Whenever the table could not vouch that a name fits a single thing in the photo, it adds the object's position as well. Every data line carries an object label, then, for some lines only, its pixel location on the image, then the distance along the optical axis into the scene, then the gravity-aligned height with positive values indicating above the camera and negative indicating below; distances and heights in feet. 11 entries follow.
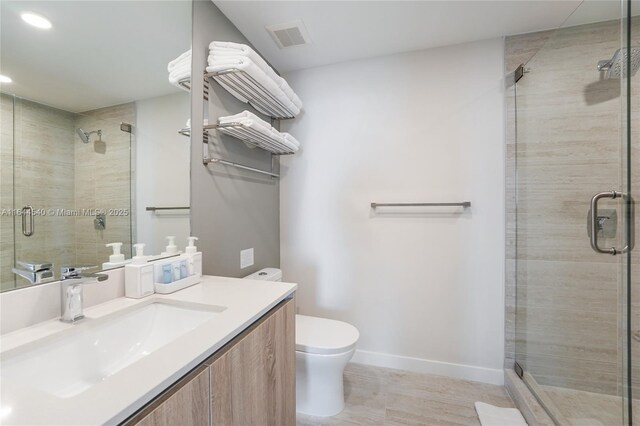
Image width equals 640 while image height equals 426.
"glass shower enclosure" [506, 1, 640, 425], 3.68 -0.06
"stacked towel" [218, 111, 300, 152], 4.63 +1.54
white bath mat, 4.62 -3.67
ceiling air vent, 5.34 +3.70
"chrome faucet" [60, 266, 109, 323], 2.57 -0.76
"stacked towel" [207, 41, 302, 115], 4.43 +2.56
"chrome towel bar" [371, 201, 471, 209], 5.83 +0.14
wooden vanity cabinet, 1.85 -1.55
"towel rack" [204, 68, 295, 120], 4.63 +2.33
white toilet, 4.64 -2.78
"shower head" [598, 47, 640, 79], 3.73 +2.24
